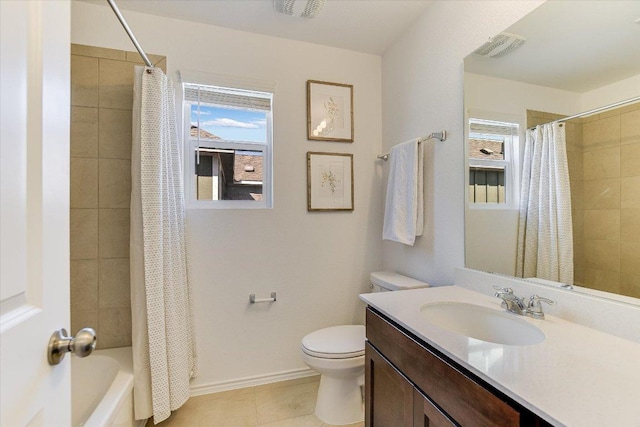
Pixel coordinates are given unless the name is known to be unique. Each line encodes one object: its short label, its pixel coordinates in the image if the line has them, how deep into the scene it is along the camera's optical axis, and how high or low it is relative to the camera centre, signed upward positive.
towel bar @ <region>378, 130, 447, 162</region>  1.63 +0.44
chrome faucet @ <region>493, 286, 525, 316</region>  1.09 -0.35
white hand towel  1.77 +0.11
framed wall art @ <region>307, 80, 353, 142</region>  2.10 +0.75
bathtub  1.28 -0.88
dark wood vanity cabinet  0.69 -0.53
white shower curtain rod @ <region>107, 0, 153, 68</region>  1.11 +0.81
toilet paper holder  1.98 -0.60
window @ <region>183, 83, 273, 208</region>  1.94 +0.46
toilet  1.54 -0.84
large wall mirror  0.95 +0.33
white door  0.44 +0.01
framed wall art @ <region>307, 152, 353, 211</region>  2.09 +0.23
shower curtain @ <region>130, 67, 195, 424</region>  1.47 -0.29
